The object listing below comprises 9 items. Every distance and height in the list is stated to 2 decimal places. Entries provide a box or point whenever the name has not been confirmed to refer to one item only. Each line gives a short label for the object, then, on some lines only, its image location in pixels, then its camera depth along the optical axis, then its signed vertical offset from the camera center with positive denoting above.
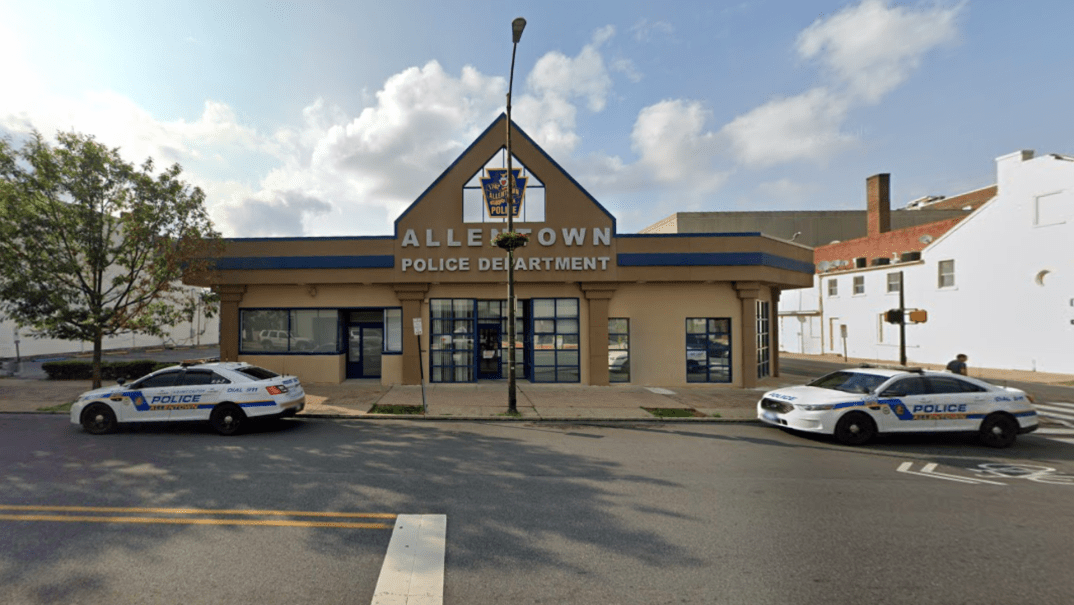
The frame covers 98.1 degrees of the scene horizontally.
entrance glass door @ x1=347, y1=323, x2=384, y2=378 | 18.50 -1.07
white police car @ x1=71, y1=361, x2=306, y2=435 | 9.90 -1.74
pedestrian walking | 13.16 -1.36
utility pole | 16.40 -0.22
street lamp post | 12.52 +0.39
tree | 12.48 +2.37
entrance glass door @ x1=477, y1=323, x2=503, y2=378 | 18.12 -1.24
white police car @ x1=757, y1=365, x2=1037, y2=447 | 9.52 -1.95
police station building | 17.20 +1.07
